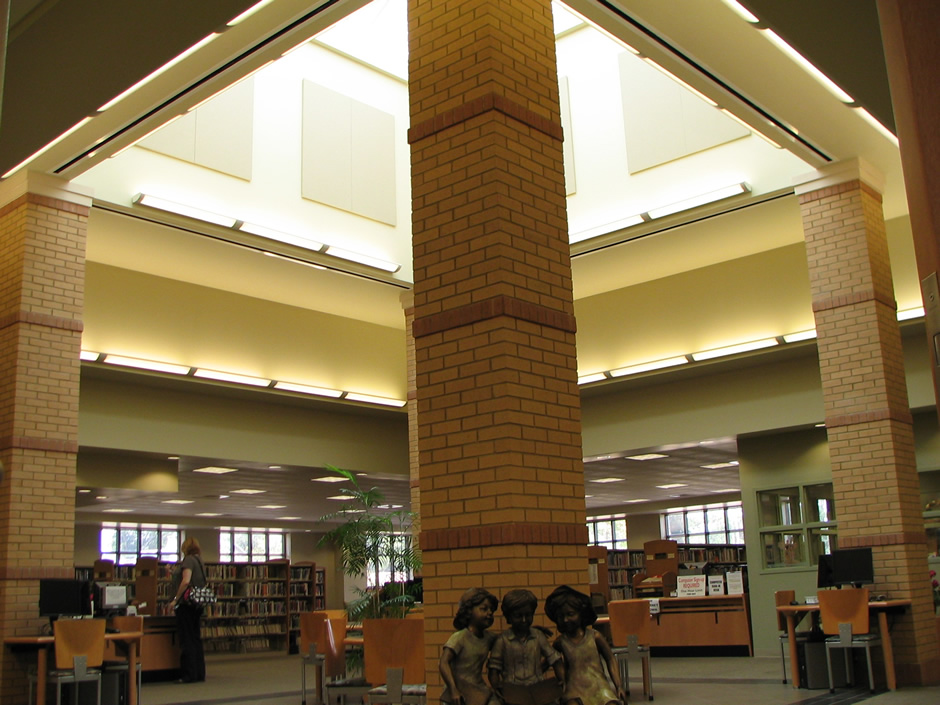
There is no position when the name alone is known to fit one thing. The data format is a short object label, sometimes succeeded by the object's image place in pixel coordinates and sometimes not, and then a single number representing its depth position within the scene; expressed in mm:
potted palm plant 8461
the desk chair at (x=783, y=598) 10039
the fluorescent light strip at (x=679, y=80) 8516
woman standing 12539
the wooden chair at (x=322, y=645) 8312
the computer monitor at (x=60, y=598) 8719
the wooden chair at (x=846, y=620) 8633
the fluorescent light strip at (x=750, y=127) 9393
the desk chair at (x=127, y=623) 10219
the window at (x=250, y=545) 28844
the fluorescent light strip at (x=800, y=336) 12633
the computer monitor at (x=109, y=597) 10266
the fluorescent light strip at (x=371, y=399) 15250
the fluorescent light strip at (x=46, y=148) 8753
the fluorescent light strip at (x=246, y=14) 7121
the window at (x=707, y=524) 27062
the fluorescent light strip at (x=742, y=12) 7393
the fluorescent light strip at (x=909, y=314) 11680
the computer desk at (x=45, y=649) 8306
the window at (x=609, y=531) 29500
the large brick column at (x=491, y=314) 5410
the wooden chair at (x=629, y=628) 9227
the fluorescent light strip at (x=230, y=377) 13391
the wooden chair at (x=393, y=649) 6719
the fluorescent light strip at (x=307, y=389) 14336
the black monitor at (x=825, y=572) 9320
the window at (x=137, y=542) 26484
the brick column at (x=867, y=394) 9258
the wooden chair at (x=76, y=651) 8133
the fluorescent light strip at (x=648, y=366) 13789
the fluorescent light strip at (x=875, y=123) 9141
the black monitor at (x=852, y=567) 9000
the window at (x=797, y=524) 13594
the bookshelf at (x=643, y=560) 18636
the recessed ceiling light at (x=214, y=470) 15879
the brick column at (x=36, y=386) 8844
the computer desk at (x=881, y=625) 8859
